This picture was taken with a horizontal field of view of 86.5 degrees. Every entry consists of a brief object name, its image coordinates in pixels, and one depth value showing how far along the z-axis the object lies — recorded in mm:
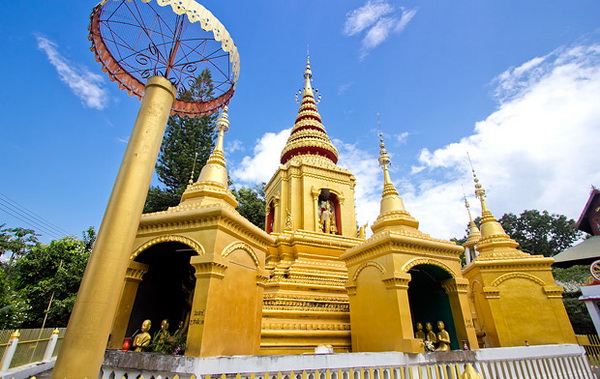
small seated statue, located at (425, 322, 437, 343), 6884
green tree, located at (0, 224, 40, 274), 23762
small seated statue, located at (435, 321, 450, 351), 6691
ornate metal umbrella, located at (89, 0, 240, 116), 3973
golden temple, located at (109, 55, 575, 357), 5641
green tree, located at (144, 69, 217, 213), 20438
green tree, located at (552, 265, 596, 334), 18203
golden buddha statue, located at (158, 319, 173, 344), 5570
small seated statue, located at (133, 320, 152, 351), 5500
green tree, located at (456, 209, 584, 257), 34094
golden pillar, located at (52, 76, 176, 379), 2555
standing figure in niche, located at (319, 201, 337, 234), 14638
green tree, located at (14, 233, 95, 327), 15344
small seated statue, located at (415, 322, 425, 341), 7089
